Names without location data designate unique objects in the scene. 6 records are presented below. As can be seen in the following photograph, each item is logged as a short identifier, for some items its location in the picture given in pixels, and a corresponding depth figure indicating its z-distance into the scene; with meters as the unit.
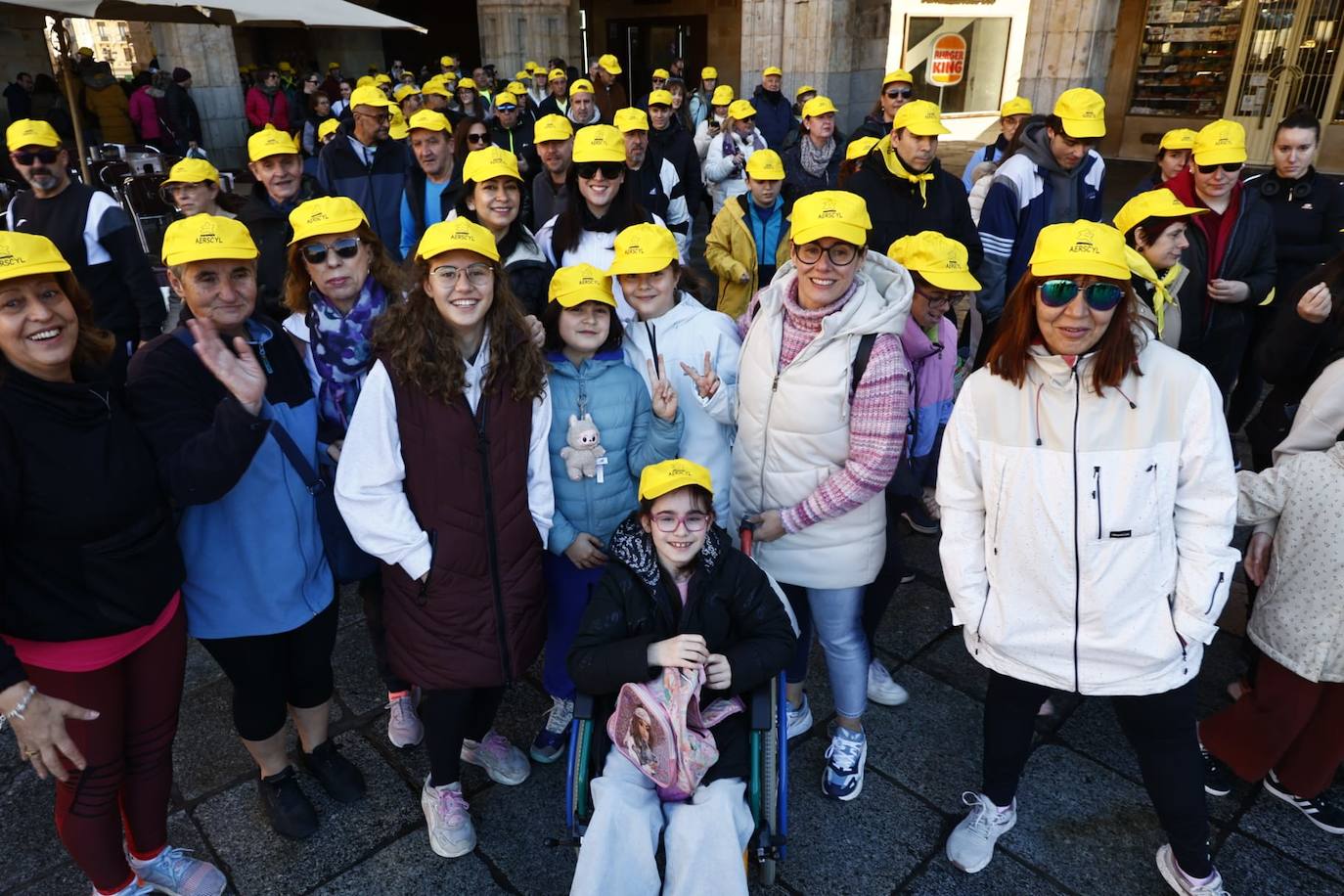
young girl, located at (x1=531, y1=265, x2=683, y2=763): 2.89
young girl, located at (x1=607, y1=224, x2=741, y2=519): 3.09
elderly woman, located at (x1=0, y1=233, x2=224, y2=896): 2.11
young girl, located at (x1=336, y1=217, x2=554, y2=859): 2.56
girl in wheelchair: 2.33
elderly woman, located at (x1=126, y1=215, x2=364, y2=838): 2.36
